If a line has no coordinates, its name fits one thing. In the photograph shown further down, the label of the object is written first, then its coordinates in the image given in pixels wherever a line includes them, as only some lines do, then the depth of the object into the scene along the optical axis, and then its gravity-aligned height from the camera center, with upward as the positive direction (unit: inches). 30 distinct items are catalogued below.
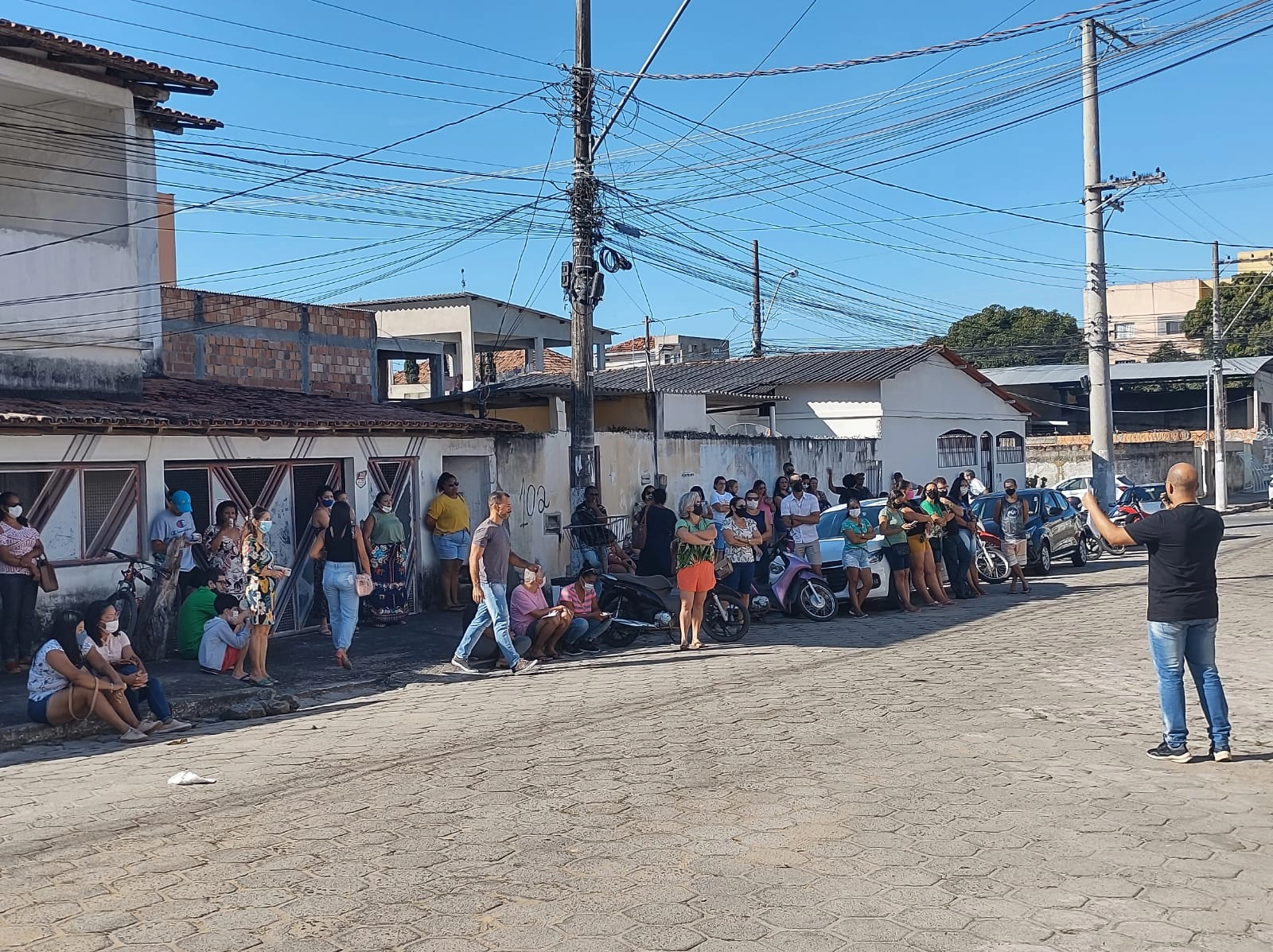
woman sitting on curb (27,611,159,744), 382.3 -56.5
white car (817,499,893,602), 670.5 -52.0
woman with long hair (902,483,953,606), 678.5 -49.6
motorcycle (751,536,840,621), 647.8 -62.3
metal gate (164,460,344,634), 584.7 -3.8
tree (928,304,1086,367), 2613.2 +271.9
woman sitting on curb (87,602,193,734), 386.9 -53.3
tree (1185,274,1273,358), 2367.1 +262.7
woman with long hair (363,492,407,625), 620.7 -39.0
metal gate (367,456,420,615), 676.1 -5.7
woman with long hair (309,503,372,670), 515.5 -33.0
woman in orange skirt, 546.0 -37.2
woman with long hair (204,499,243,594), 531.2 -23.9
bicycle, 518.3 -41.8
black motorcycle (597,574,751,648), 574.9 -61.2
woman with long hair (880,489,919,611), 663.8 -39.8
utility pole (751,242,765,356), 1667.2 +195.2
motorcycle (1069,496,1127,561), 964.3 -65.8
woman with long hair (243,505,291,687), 474.9 -39.6
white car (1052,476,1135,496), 1180.5 -22.3
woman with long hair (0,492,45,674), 475.2 -31.7
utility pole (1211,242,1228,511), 1560.0 +54.8
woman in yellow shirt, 687.7 -26.3
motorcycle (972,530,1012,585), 785.6 -59.2
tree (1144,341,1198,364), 2462.5 +204.7
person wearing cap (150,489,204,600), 542.6 -17.4
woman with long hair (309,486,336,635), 537.6 -39.4
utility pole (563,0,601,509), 685.9 +113.3
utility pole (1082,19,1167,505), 1136.8 +151.9
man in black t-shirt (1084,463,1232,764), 305.1 -32.3
